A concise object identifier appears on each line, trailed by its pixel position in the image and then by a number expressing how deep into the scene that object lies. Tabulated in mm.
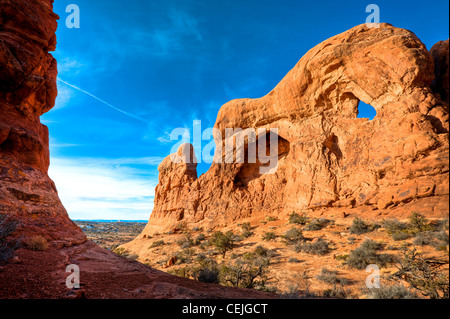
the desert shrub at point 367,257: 8703
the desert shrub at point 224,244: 14558
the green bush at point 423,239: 8922
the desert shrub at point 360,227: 11914
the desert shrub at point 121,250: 21844
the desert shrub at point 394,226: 10531
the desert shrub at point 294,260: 10893
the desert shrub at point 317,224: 14266
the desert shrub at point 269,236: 14991
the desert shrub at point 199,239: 18206
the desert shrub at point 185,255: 13809
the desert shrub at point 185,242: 17812
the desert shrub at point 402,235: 9930
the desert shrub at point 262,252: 12487
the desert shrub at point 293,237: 13497
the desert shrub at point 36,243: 5445
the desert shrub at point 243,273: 6668
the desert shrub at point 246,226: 18606
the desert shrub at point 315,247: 11408
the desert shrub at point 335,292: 6003
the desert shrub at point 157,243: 20727
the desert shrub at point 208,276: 6297
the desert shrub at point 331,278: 7852
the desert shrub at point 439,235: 7970
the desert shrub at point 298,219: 16011
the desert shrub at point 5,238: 4274
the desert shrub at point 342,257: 10000
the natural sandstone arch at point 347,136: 12008
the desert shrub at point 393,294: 4383
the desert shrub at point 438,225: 9393
